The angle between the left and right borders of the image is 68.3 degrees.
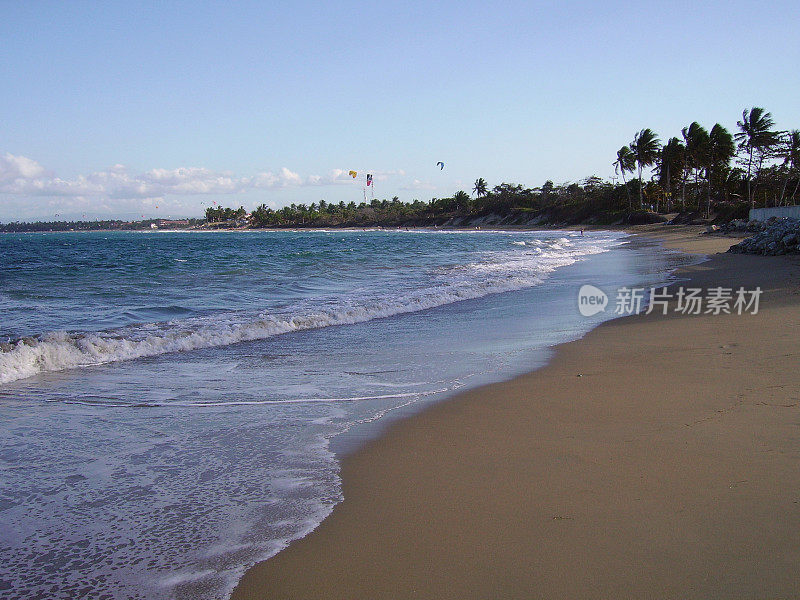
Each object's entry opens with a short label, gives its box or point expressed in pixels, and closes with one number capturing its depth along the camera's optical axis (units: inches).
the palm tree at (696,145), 2527.1
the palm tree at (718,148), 2425.0
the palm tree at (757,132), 2175.2
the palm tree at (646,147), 3029.3
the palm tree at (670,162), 2797.7
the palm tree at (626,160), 3388.3
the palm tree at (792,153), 2110.0
